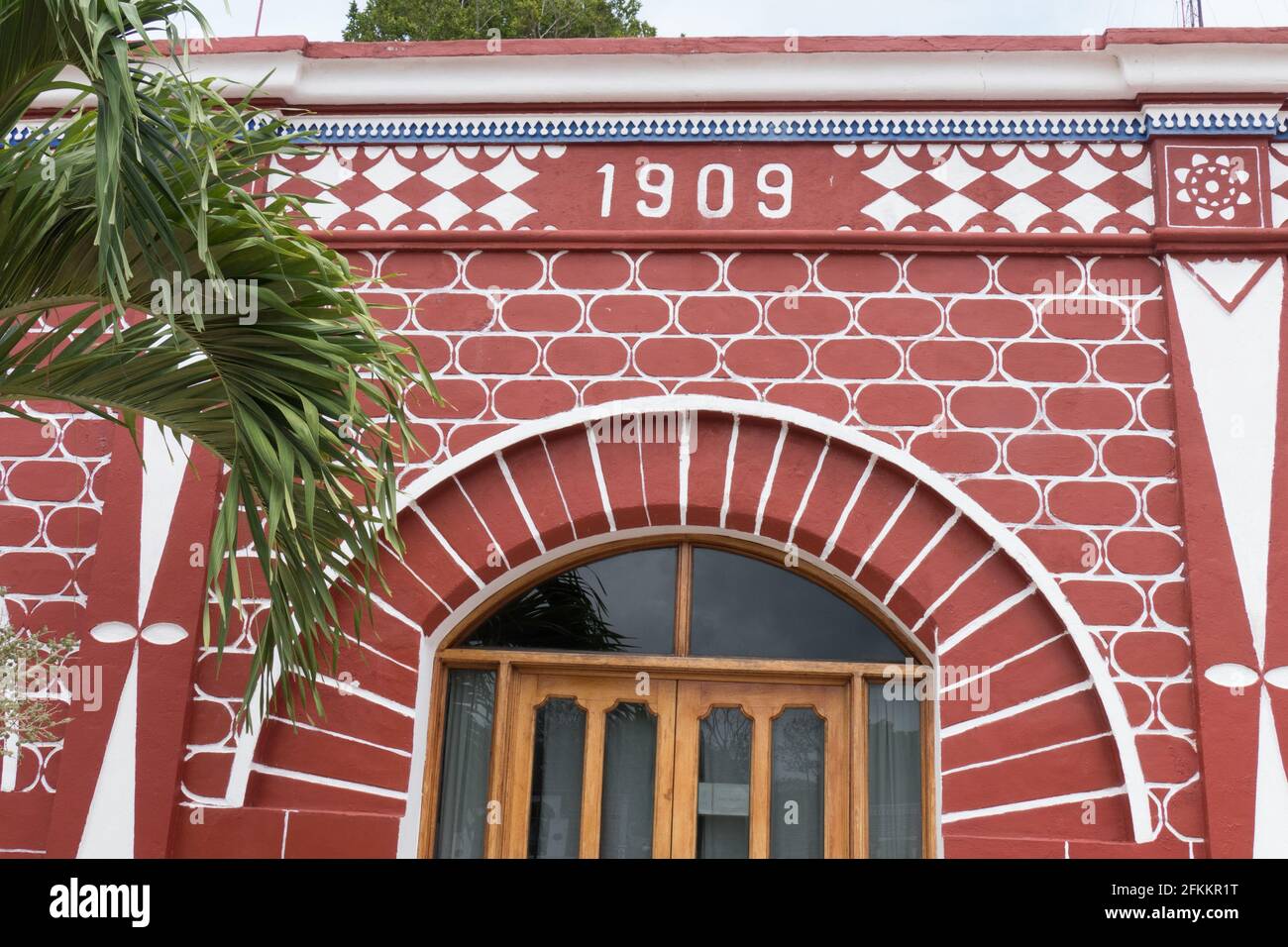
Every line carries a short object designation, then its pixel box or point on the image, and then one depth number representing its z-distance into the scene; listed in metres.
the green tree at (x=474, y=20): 13.30
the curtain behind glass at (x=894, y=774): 4.55
